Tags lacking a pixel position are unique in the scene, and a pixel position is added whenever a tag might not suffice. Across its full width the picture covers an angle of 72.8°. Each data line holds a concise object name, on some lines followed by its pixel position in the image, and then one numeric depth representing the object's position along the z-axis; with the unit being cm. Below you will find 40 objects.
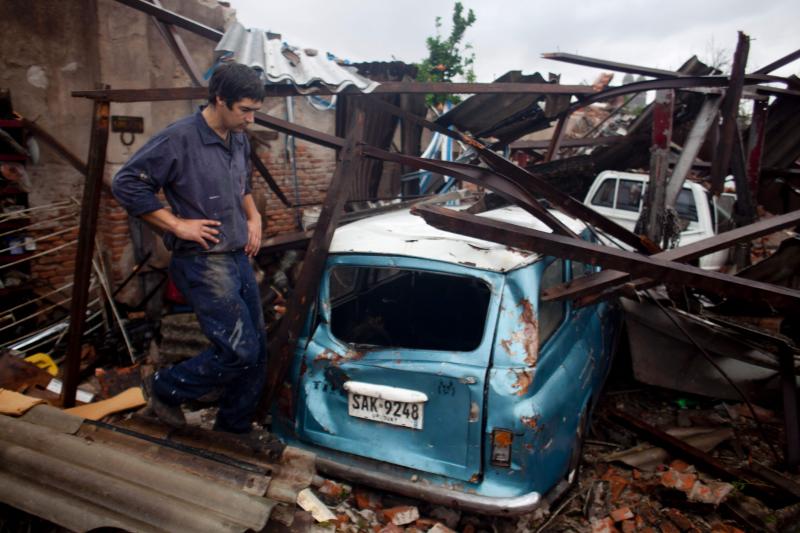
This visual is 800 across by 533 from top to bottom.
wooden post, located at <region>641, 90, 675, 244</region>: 430
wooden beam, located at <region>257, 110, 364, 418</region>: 296
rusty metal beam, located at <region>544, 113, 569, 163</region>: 580
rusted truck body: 250
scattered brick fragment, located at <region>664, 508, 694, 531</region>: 291
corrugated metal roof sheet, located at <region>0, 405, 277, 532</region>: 202
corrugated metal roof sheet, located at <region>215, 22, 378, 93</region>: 347
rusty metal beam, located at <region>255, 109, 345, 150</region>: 336
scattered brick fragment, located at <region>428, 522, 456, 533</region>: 274
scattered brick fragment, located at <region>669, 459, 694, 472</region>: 344
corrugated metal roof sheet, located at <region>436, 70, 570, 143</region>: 468
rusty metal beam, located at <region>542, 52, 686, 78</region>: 462
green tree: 1638
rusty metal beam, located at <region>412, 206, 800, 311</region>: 249
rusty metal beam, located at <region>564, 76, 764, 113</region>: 451
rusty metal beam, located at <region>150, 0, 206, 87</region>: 379
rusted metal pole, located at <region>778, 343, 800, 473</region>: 336
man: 255
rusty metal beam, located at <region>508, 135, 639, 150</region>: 717
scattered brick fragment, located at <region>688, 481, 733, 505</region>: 296
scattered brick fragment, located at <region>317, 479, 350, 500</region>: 302
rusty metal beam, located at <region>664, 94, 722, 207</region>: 434
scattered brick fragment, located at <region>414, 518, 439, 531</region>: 282
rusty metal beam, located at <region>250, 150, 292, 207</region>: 443
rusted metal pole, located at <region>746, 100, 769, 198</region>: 558
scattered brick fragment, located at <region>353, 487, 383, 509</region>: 298
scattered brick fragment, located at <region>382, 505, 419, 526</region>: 283
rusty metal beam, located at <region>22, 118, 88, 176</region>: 505
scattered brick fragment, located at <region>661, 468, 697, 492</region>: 308
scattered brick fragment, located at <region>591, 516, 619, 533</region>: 289
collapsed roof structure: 254
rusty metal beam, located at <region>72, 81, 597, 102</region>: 291
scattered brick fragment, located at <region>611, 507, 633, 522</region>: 297
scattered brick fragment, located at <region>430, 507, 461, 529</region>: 285
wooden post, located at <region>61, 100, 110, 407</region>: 291
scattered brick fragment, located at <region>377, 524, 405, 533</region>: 276
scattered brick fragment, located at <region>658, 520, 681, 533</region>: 289
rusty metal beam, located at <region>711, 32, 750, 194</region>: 454
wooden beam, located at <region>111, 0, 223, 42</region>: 363
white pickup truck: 675
